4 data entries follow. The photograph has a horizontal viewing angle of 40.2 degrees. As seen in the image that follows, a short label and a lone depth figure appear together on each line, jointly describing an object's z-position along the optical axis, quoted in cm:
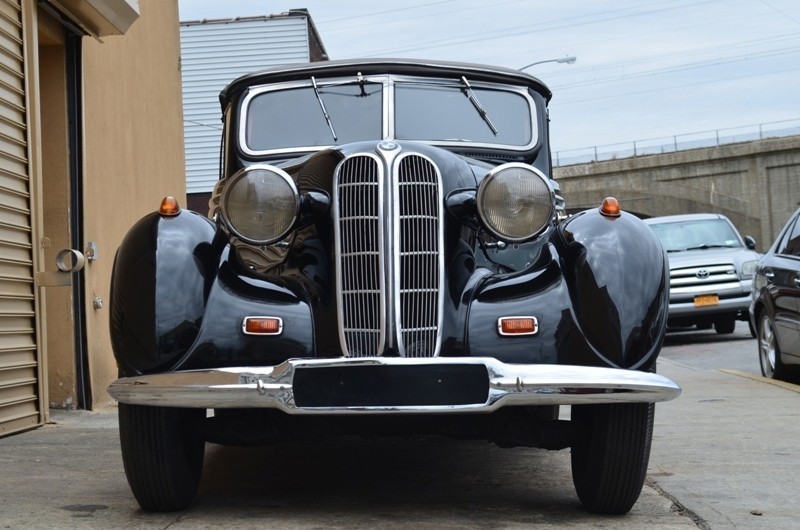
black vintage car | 385
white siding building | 1912
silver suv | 1497
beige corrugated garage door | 700
